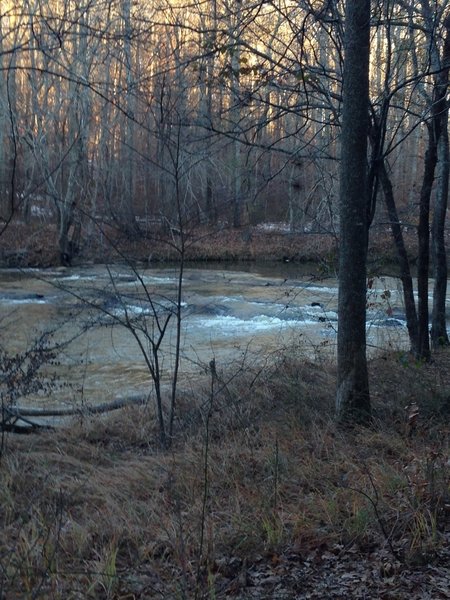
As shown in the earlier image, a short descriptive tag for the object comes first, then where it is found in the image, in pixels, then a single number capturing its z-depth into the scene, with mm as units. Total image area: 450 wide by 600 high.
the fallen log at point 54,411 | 8414
